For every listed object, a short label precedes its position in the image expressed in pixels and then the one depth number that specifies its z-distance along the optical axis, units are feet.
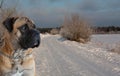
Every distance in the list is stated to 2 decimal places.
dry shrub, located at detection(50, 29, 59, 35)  96.90
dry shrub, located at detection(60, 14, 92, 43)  39.79
